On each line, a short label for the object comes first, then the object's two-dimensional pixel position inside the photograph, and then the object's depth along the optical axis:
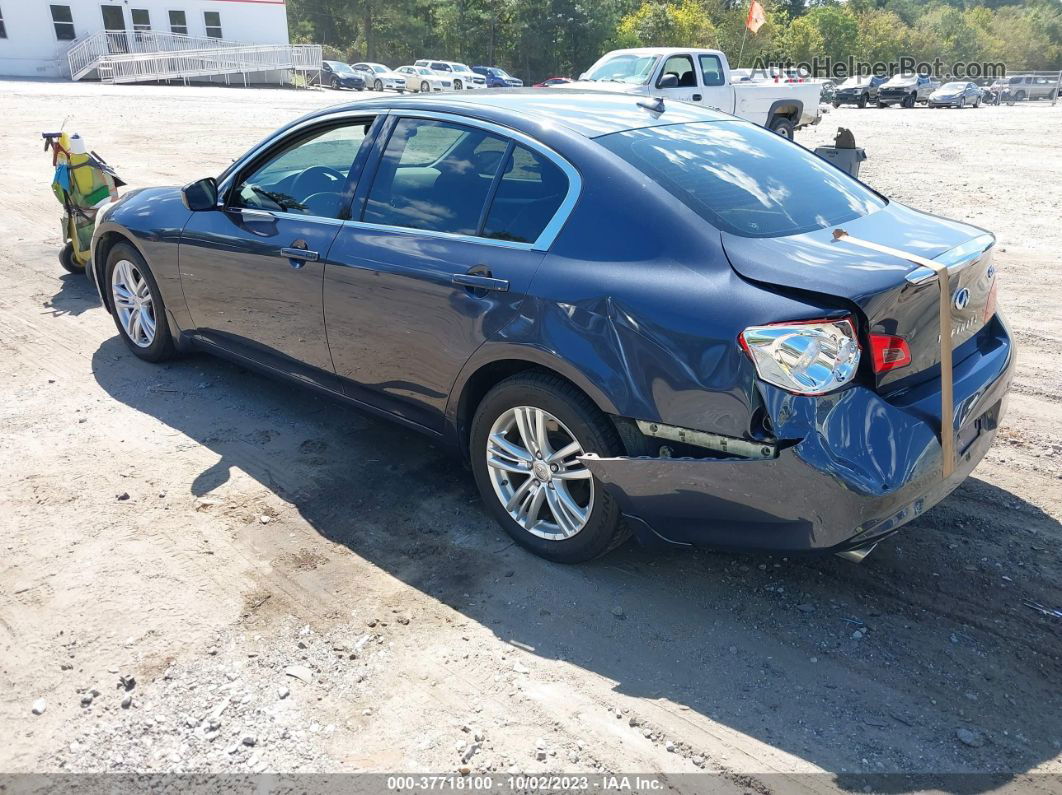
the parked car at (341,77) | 43.12
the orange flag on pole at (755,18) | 28.31
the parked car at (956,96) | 37.69
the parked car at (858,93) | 39.25
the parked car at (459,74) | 41.84
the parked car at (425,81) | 40.72
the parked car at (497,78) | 45.41
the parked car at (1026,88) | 42.47
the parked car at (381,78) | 41.91
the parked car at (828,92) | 41.62
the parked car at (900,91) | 38.25
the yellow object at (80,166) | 7.45
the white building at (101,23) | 40.53
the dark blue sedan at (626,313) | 2.77
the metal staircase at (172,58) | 39.75
